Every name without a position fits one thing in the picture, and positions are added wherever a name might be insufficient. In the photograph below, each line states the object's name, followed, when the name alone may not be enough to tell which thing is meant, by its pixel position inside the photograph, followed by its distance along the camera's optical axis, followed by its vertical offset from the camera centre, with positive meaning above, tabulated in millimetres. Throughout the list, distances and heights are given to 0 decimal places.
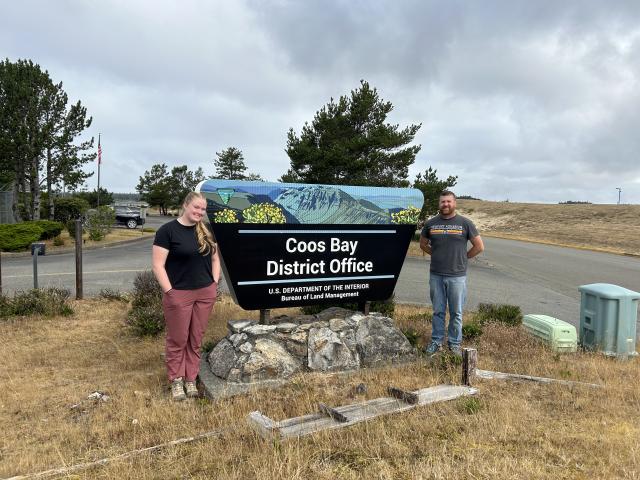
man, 5094 -512
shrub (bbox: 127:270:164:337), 6324 -1476
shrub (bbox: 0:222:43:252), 15542 -1024
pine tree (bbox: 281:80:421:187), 18438 +2852
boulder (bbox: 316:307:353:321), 5370 -1177
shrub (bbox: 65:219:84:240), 18422 -781
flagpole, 28878 +3485
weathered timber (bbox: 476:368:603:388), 4379 -1577
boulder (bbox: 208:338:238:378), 4537 -1495
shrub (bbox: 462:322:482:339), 6008 -1501
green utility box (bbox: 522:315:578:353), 5645 -1445
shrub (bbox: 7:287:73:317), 7168 -1557
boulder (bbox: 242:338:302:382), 4469 -1512
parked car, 29828 -376
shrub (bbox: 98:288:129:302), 8352 -1605
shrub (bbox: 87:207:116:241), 19078 -572
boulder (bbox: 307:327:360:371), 4867 -1502
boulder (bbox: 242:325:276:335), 4715 -1222
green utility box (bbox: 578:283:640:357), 5562 -1232
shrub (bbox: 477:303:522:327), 6637 -1440
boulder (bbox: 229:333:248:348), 4648 -1307
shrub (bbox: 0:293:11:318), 7020 -1577
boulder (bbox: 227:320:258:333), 4773 -1200
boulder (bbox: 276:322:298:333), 4887 -1231
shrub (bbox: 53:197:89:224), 24438 -105
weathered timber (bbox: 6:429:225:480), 2774 -1620
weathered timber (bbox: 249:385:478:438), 3256 -1552
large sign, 4625 -273
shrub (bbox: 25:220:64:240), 17375 -807
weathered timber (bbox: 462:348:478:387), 4207 -1360
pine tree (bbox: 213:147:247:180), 44438 +4811
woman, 3896 -631
